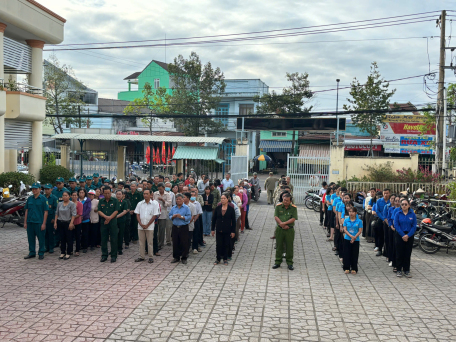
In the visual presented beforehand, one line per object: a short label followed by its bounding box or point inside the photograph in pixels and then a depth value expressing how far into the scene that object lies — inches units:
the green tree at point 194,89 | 1498.5
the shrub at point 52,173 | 791.1
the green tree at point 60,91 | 1421.0
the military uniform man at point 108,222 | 391.2
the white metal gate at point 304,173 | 889.5
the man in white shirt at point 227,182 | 677.6
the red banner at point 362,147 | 1594.5
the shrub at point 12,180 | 658.5
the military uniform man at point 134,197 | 458.9
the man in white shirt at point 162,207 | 442.3
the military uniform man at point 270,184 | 888.9
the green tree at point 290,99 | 1644.9
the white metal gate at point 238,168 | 900.0
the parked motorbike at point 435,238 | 454.6
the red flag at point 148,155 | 956.6
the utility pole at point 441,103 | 869.8
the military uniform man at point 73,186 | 467.5
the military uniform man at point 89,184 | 522.6
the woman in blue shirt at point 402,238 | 371.2
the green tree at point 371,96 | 1428.4
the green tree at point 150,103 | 1612.9
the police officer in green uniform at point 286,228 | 385.4
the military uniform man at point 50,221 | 414.3
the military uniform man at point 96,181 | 579.8
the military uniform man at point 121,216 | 407.8
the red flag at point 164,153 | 954.1
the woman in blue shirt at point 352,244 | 375.2
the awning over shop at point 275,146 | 1908.2
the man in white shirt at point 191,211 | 408.8
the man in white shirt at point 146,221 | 393.7
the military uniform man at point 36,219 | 394.3
